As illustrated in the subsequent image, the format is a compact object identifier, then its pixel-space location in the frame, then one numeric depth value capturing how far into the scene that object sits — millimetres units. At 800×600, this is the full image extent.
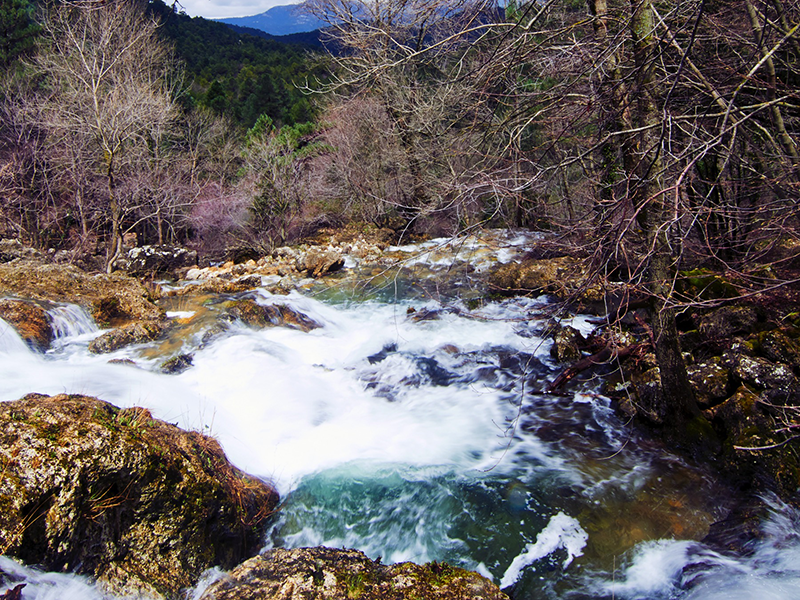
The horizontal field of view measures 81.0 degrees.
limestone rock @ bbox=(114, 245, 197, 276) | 12117
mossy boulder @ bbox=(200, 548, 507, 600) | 2547
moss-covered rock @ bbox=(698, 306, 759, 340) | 5625
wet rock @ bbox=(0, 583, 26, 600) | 2260
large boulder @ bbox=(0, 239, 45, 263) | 10578
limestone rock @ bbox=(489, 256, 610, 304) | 8919
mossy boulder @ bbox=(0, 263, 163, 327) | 7910
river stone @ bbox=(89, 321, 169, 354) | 6965
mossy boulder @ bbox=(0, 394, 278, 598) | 2594
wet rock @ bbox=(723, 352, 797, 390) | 4457
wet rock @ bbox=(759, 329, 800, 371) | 4801
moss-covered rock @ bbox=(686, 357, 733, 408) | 4797
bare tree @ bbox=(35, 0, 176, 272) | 10997
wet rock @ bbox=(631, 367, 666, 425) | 4988
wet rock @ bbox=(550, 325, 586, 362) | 6863
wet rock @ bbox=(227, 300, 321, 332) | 8656
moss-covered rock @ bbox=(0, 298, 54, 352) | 6590
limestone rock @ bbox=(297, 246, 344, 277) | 12929
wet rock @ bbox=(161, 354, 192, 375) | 6543
